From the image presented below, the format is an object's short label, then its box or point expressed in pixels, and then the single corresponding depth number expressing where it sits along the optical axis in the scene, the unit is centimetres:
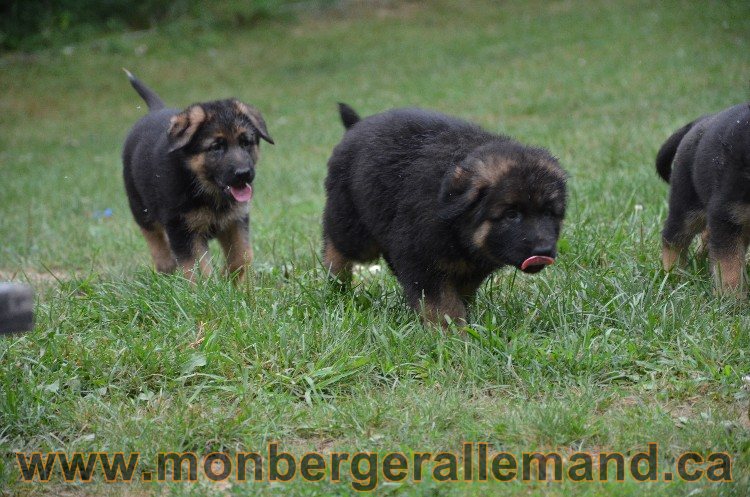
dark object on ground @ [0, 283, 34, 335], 661
